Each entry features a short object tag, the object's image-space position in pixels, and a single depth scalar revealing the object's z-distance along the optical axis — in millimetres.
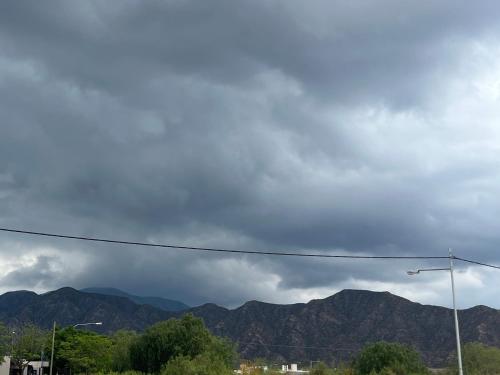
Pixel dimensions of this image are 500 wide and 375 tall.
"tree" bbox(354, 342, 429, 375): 66500
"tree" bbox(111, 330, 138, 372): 89488
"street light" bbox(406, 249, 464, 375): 44012
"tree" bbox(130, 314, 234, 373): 80750
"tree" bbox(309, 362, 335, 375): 70412
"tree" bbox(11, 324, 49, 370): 130125
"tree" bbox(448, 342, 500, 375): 81094
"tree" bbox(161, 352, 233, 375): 55625
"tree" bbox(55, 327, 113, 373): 112812
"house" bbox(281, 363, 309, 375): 144488
